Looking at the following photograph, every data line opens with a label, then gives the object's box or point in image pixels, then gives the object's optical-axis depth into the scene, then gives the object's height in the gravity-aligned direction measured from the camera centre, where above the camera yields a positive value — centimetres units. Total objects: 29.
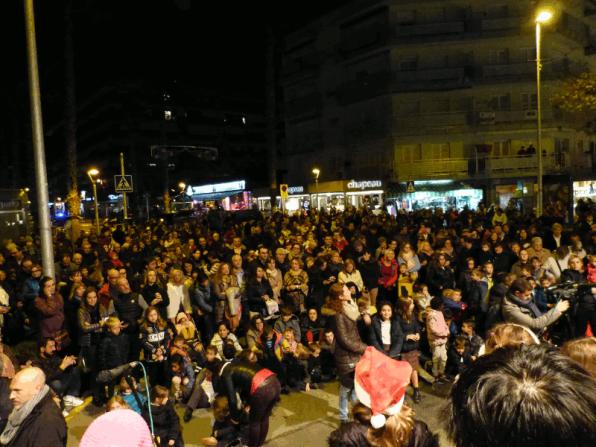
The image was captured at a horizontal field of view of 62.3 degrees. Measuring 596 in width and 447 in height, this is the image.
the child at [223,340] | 723 -208
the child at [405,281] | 932 -171
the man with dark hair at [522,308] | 579 -149
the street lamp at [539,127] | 1617 +230
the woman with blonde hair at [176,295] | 849 -162
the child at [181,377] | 658 -236
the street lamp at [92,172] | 2535 +176
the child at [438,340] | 705 -214
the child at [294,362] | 709 -240
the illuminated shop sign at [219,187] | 4812 +142
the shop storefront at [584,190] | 2069 -27
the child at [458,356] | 700 -236
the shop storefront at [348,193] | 3167 +9
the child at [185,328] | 738 -189
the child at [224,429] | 518 -243
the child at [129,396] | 521 -206
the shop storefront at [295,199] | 3488 -12
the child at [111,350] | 647 -192
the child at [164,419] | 504 -225
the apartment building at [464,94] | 3250 +663
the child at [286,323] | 742 -190
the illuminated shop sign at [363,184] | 3167 +63
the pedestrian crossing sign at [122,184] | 1334 +59
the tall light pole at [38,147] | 878 +111
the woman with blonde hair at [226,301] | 856 -177
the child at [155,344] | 670 -196
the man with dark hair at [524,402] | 125 -58
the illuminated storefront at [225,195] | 4372 +55
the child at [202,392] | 622 -247
